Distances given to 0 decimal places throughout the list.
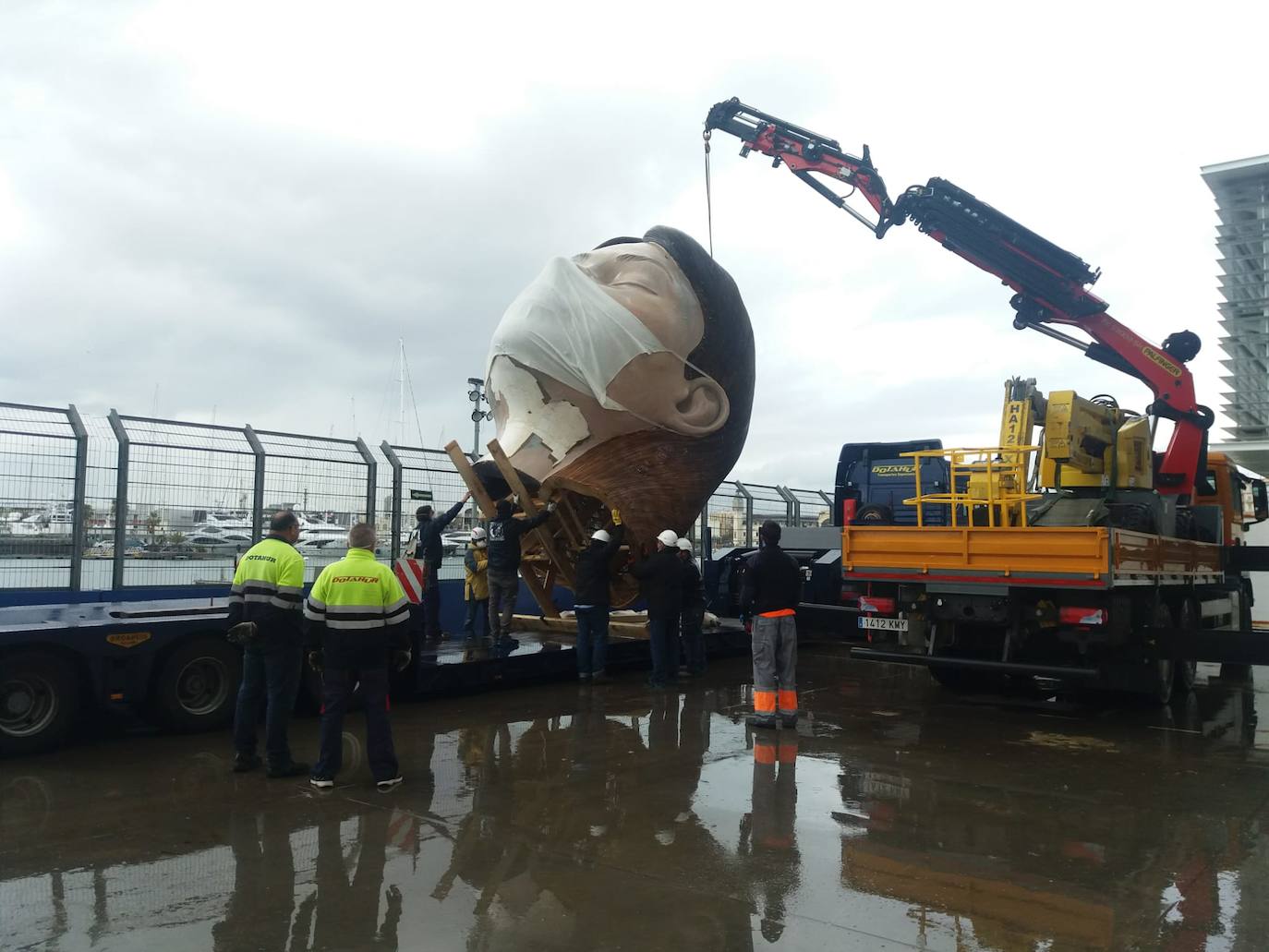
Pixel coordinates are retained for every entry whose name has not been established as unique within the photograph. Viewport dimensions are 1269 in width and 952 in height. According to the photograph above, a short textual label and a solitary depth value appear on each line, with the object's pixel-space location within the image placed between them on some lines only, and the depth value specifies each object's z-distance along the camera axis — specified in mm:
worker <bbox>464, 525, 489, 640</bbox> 11672
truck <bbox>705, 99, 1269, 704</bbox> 8047
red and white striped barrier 9484
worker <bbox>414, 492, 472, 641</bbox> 11930
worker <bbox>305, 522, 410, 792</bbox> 5926
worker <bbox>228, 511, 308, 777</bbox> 6227
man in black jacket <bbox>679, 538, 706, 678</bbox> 10938
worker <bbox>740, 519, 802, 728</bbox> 8039
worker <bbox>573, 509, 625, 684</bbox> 10039
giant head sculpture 10586
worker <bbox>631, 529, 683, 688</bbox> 10047
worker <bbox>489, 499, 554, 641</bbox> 10602
